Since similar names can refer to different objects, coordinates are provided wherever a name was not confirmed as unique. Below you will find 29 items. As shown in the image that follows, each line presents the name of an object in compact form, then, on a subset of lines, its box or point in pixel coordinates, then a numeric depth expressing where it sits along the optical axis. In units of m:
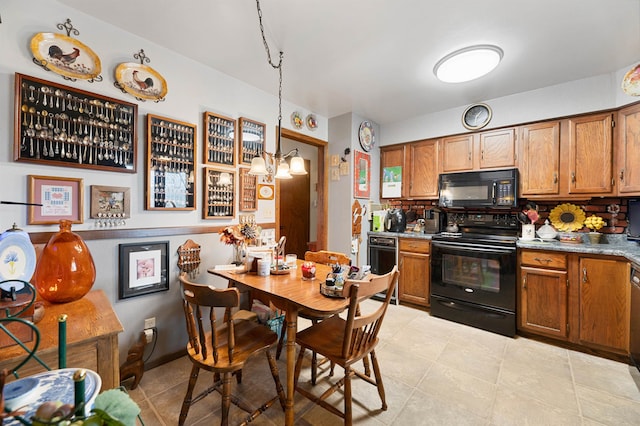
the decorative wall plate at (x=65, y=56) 1.57
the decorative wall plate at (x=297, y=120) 3.11
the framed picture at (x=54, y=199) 1.55
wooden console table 0.96
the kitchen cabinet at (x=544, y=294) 2.40
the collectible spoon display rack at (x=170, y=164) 1.99
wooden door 4.56
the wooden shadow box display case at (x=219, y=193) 2.31
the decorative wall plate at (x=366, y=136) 3.55
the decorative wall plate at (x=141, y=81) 1.86
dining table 1.37
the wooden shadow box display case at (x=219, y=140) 2.31
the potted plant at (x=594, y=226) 2.59
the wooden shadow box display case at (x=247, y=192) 2.58
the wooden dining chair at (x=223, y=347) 1.32
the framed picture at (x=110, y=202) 1.76
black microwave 2.89
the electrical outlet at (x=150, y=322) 2.00
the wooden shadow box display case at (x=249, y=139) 2.55
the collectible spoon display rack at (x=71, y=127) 1.54
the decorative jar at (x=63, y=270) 1.33
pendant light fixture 1.98
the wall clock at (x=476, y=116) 3.07
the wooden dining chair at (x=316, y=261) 1.83
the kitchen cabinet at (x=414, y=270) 3.18
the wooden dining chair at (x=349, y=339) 1.36
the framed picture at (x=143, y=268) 1.88
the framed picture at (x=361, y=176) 3.47
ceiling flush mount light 2.04
